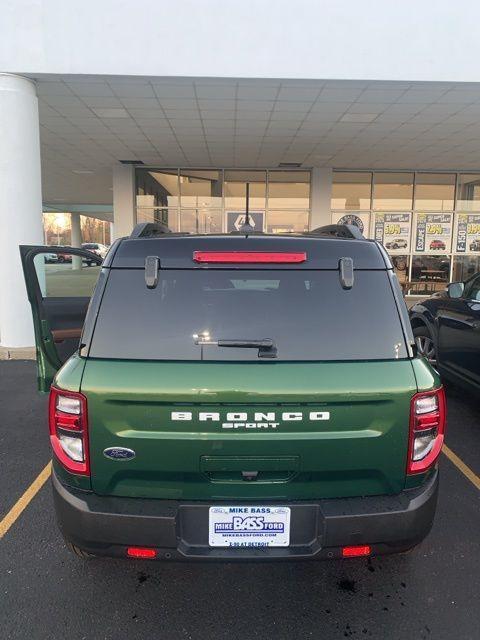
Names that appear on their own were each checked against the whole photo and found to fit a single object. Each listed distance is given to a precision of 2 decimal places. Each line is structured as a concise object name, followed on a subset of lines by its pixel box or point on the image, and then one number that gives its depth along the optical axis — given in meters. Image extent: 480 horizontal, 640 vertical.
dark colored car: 4.59
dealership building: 6.64
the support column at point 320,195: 12.99
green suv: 1.86
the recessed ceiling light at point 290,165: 12.49
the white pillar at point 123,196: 13.19
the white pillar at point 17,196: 6.59
